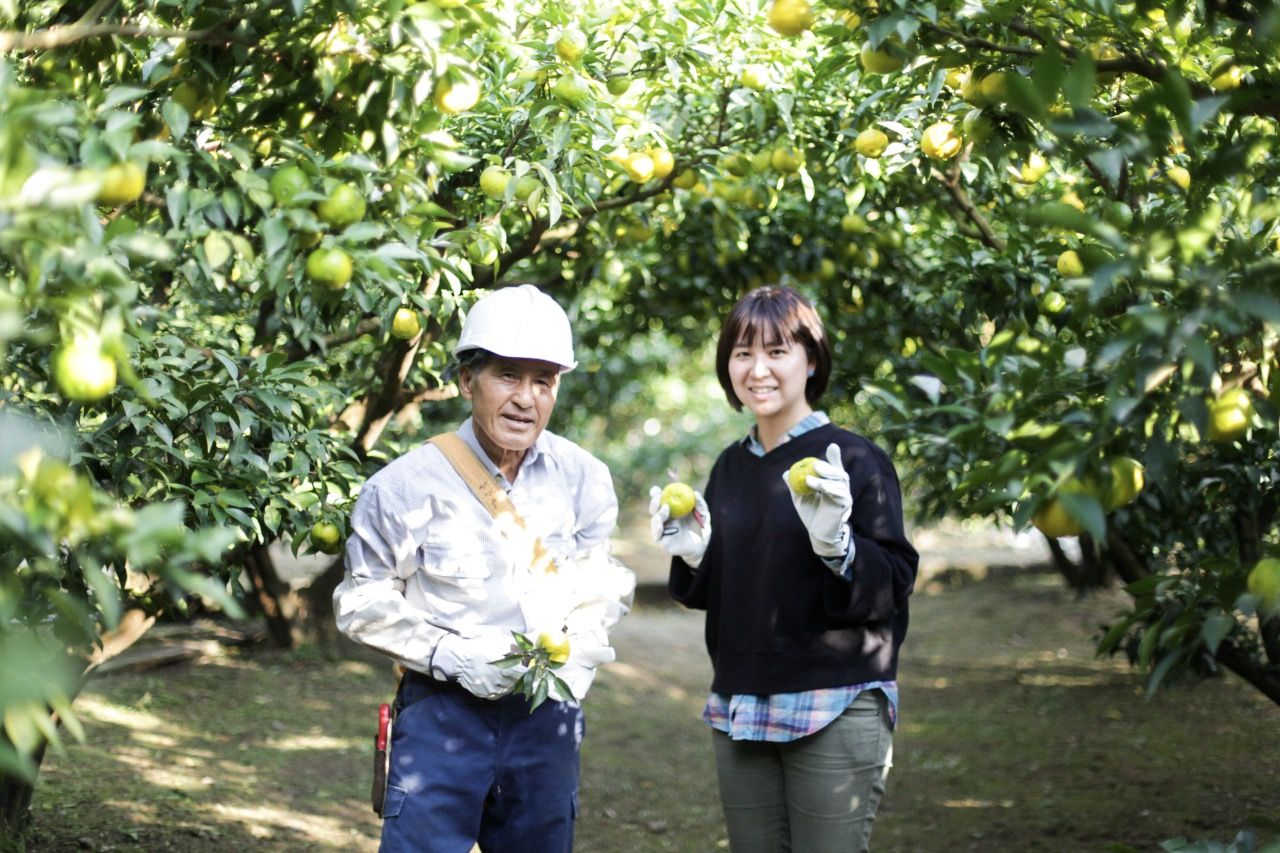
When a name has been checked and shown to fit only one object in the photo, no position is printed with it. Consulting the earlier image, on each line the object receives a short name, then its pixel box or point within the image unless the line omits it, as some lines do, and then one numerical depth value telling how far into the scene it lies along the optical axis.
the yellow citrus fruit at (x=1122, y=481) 1.58
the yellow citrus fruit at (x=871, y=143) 2.95
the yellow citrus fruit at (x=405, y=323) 2.71
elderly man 2.25
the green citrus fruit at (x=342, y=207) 1.70
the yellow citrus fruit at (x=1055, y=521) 1.66
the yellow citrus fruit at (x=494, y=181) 2.61
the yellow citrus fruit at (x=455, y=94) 1.83
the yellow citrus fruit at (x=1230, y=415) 1.62
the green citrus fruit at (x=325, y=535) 2.60
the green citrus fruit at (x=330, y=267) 1.65
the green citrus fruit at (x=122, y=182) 1.50
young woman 2.39
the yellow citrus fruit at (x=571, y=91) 2.58
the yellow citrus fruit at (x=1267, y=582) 1.56
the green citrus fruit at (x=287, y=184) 1.68
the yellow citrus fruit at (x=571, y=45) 2.62
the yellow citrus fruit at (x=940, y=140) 2.66
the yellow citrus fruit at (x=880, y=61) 2.10
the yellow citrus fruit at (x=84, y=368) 1.42
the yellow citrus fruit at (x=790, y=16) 2.36
